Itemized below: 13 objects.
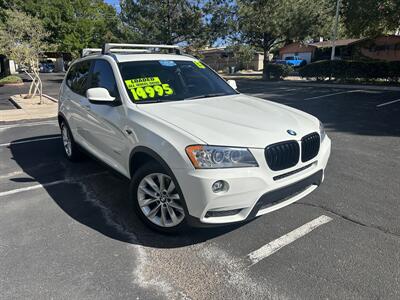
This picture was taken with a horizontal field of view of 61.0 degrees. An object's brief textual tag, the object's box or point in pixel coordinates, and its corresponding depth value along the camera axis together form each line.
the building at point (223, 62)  48.12
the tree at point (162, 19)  23.72
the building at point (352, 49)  31.61
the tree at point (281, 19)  24.66
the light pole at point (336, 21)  22.50
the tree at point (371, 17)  17.56
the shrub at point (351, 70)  19.08
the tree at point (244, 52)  26.45
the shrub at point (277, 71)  27.62
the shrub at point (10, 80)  25.38
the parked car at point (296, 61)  42.58
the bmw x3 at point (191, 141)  2.83
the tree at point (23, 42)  14.73
